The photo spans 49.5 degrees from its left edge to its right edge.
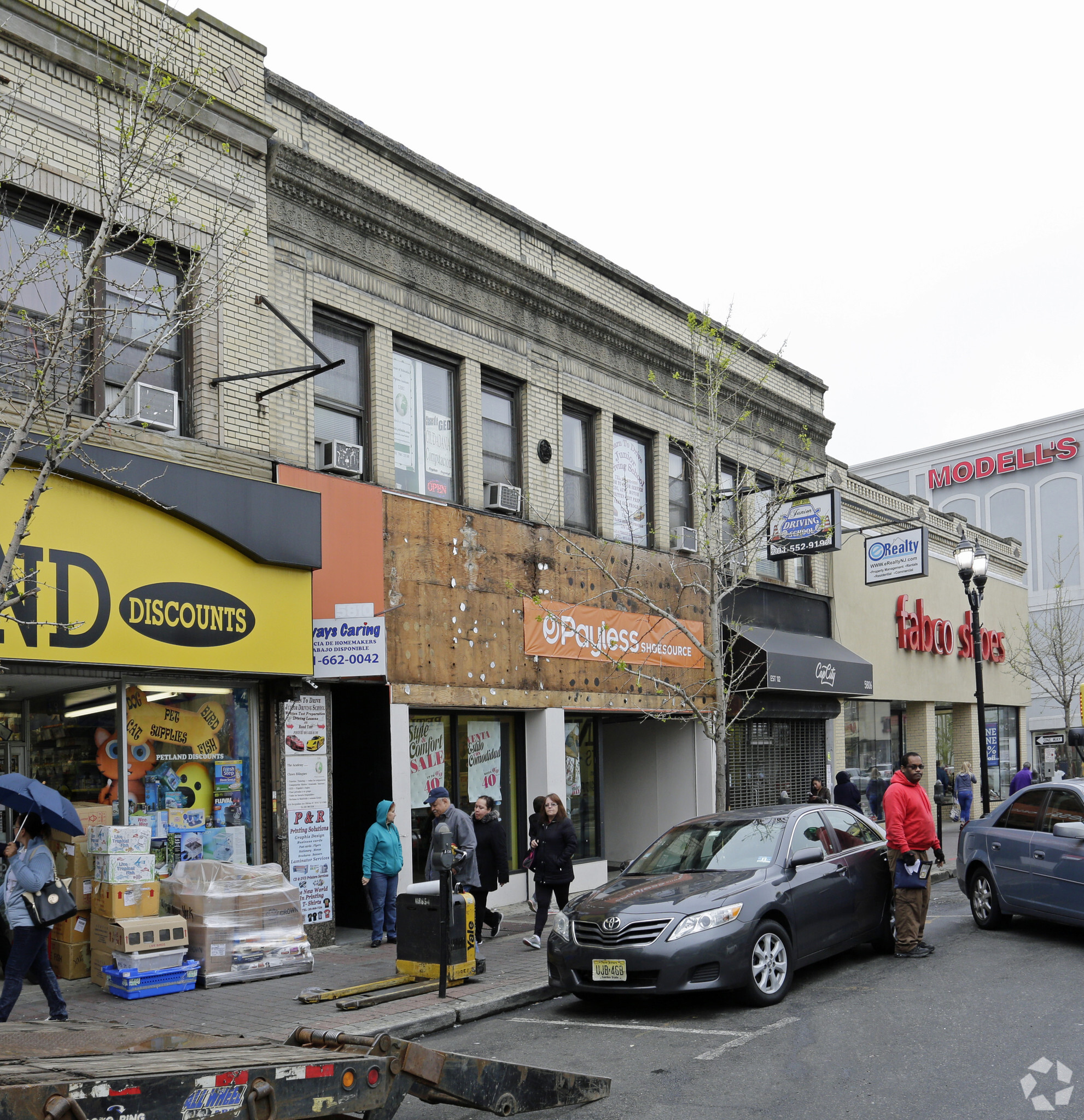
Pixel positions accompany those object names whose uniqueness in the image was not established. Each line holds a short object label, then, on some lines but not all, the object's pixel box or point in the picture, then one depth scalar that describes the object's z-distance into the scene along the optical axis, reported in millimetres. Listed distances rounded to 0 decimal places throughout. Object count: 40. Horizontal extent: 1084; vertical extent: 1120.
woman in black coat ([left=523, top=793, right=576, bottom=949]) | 12078
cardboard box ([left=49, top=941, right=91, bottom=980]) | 10391
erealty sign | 22531
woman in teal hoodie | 12406
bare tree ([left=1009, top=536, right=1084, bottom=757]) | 34156
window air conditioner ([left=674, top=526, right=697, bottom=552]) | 19453
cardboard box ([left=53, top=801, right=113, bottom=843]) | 10568
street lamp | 21031
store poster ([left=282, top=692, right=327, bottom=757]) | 12469
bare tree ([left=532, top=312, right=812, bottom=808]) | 16219
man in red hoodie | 10711
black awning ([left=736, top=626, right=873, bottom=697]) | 19688
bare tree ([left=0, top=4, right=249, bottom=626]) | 8906
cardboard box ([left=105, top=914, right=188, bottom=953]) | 10000
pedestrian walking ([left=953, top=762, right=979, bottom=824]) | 26250
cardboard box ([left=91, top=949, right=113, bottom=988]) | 10219
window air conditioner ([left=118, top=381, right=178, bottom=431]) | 11172
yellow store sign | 9836
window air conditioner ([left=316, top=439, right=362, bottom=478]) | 13211
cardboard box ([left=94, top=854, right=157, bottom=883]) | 10289
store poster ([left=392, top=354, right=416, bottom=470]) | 14678
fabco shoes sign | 26453
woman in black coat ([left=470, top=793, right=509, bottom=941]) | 12328
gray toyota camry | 8797
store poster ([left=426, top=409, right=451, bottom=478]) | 15141
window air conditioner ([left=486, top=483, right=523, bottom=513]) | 15633
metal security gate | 20859
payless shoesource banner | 16125
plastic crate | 9914
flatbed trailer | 4406
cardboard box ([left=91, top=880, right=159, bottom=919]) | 10180
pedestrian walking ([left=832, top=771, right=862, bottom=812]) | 21406
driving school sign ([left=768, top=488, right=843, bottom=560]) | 19750
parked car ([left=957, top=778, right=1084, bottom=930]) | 10836
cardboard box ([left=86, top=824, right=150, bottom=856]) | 10383
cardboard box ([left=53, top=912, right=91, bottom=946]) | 10469
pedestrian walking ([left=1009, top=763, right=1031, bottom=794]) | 21234
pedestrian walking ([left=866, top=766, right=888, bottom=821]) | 23906
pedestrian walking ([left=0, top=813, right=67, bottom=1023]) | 8516
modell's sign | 55156
